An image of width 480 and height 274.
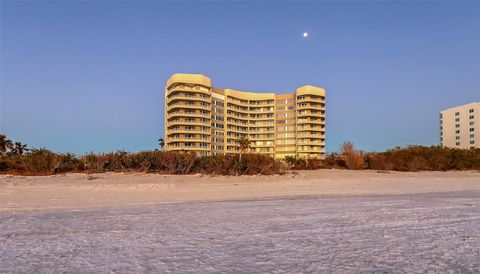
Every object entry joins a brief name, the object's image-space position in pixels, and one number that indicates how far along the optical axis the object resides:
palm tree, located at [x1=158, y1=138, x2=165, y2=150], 89.44
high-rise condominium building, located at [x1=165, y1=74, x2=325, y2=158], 81.19
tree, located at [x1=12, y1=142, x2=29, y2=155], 39.79
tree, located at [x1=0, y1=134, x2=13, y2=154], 37.09
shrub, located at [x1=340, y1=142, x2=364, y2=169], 25.34
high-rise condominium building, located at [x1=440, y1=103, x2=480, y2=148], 122.22
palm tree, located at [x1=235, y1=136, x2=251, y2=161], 73.19
